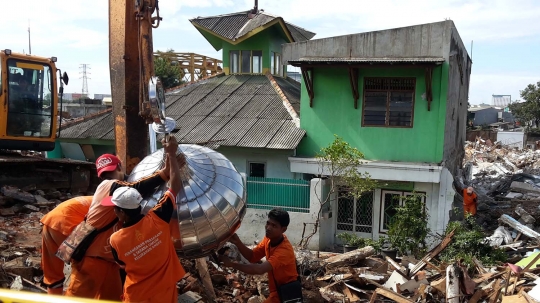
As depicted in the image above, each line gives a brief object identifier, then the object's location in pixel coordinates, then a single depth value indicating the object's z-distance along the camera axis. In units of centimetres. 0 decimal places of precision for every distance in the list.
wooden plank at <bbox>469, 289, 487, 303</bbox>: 745
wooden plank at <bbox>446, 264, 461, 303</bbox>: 734
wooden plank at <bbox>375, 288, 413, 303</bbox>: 720
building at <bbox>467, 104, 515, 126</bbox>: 6067
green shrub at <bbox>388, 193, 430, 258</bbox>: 1140
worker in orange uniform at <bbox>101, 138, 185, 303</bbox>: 401
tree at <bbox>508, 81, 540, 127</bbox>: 4750
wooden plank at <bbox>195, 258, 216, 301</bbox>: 658
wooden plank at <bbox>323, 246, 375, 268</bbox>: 943
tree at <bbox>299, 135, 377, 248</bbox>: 1244
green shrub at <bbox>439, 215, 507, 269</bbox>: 1029
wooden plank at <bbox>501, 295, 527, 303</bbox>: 682
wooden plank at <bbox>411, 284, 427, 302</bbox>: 757
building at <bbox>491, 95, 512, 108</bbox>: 10916
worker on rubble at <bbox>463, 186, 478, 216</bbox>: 1483
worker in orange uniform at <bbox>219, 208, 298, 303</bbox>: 494
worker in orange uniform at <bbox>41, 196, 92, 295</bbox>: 500
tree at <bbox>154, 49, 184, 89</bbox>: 3191
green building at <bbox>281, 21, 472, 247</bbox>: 1389
